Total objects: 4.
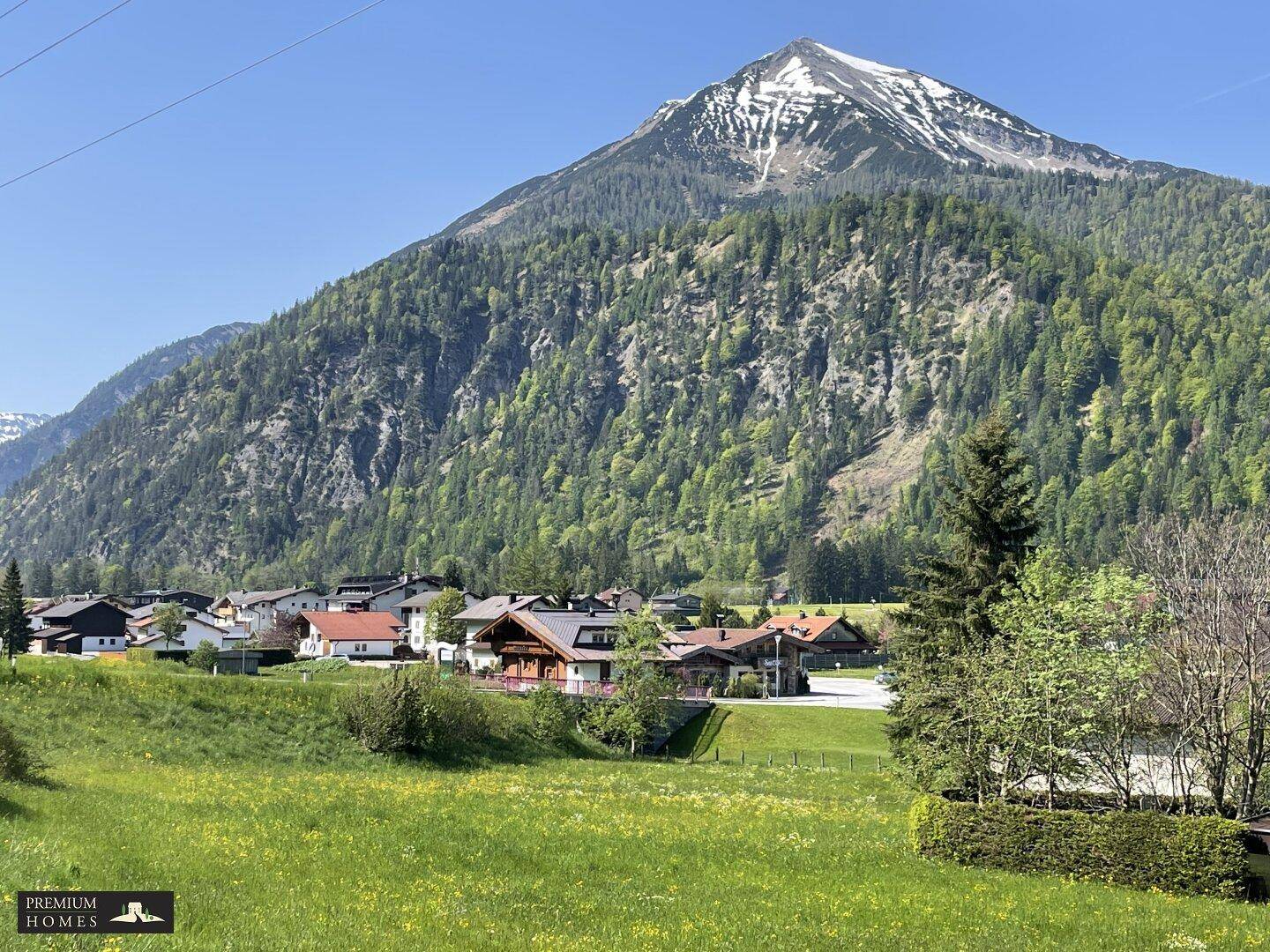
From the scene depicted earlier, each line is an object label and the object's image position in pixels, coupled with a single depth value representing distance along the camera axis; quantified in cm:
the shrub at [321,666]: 10219
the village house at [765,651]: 9856
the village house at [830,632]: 13400
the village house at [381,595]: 15838
